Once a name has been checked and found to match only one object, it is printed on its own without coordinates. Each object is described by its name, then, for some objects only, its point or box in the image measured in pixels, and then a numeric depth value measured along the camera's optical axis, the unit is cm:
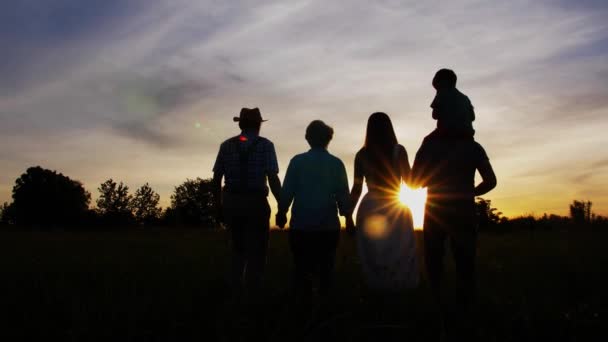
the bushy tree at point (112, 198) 11900
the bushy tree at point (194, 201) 10606
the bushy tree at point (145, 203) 12000
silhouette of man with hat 721
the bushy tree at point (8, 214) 8612
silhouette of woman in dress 627
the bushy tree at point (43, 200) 8388
